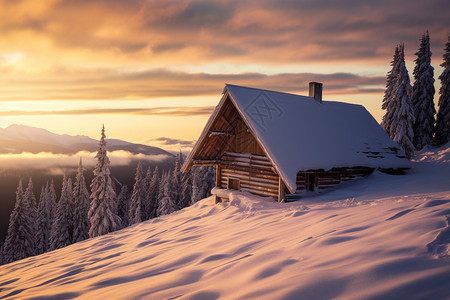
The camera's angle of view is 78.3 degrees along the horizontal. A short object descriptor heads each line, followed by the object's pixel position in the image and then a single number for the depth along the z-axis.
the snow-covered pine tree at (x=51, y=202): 61.40
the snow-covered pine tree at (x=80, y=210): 44.94
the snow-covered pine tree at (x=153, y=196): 63.10
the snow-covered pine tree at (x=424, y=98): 38.34
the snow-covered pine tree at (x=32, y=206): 54.25
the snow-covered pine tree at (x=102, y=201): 29.80
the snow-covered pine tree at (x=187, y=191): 51.62
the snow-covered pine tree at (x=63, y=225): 44.19
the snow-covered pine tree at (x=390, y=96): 34.25
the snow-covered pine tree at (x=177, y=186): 52.71
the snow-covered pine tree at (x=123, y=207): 67.75
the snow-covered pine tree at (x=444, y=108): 37.34
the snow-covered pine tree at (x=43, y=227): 55.12
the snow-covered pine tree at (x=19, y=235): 46.56
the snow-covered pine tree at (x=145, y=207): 59.22
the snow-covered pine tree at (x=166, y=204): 46.75
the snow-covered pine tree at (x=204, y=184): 38.19
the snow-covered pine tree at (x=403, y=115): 31.23
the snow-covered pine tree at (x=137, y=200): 54.84
